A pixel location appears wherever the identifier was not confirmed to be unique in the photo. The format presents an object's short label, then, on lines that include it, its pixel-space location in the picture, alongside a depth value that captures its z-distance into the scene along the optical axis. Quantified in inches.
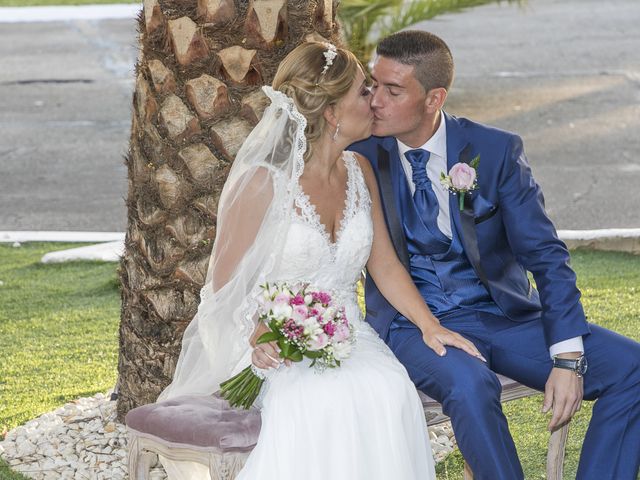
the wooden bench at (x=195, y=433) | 146.5
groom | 161.9
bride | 146.6
